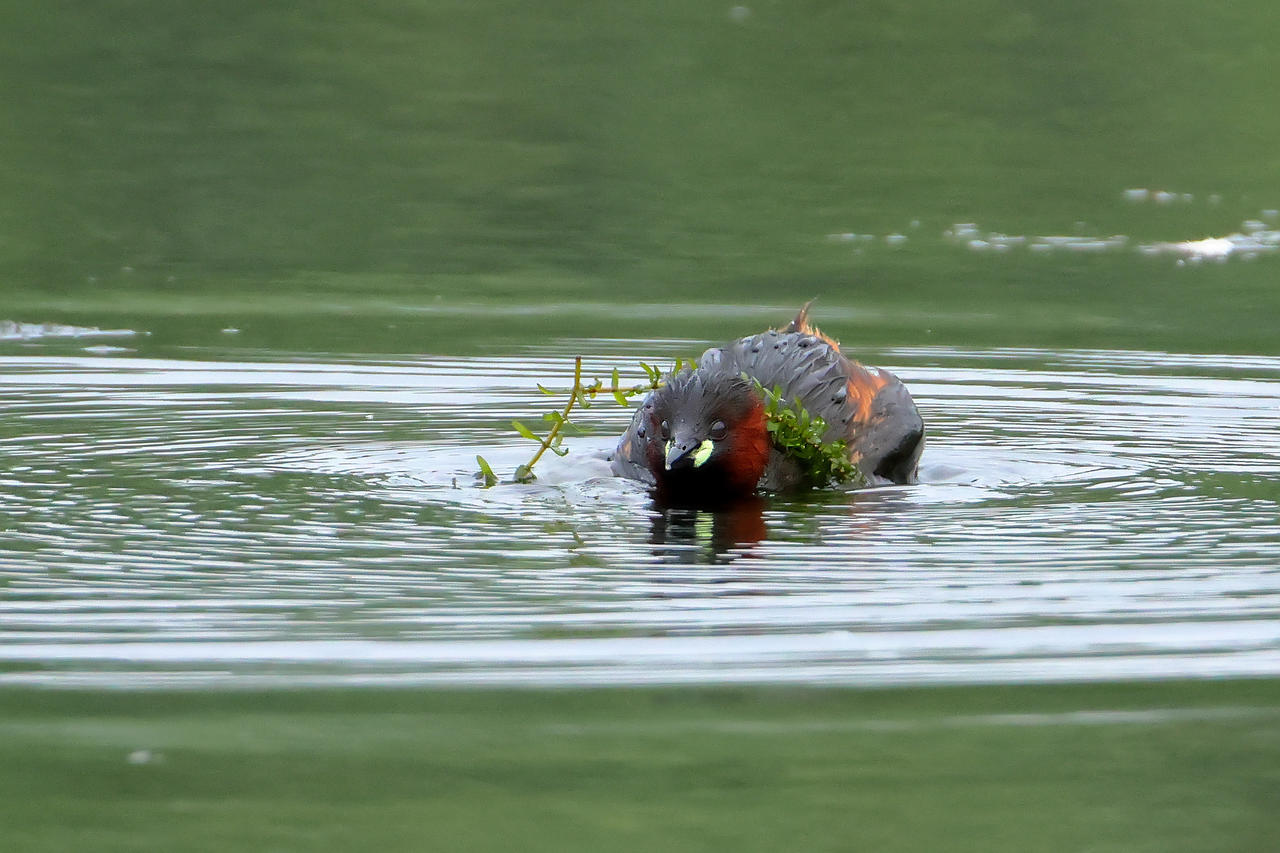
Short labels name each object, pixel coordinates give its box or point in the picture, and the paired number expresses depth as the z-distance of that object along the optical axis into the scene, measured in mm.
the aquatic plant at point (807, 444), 14812
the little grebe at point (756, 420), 14336
